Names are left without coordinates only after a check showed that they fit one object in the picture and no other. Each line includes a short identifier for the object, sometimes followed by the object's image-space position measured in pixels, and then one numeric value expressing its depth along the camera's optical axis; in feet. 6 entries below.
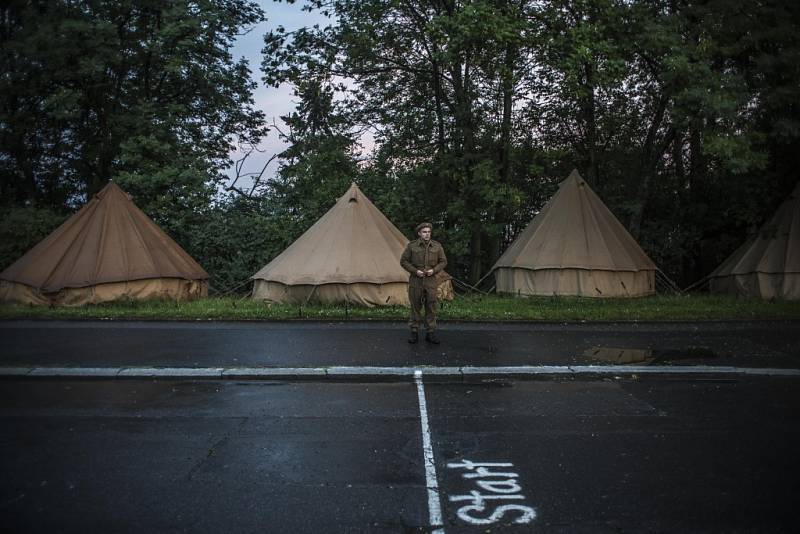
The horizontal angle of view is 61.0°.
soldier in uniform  36.11
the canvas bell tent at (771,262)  57.00
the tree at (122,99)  68.33
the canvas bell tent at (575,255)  59.21
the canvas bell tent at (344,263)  52.49
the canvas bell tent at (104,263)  52.65
